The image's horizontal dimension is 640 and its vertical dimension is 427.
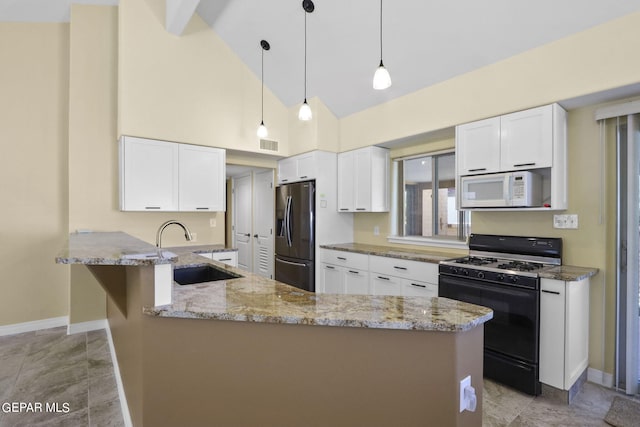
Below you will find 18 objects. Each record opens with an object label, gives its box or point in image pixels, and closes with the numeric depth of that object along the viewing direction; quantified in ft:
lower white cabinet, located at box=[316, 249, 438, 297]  10.45
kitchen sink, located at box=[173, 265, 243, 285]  8.44
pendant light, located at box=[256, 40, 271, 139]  12.57
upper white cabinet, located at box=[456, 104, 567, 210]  8.55
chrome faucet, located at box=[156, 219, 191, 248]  6.44
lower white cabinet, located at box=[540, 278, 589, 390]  7.55
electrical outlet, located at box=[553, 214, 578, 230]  8.95
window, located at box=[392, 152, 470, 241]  12.44
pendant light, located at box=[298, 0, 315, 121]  10.18
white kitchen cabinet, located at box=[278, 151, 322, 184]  14.28
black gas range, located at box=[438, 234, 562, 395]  7.90
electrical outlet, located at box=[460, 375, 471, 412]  4.02
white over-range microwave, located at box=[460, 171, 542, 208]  8.84
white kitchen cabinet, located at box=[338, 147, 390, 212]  13.60
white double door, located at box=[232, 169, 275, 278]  17.44
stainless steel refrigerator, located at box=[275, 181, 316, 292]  14.29
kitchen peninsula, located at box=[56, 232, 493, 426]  4.04
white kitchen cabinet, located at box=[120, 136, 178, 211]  11.60
